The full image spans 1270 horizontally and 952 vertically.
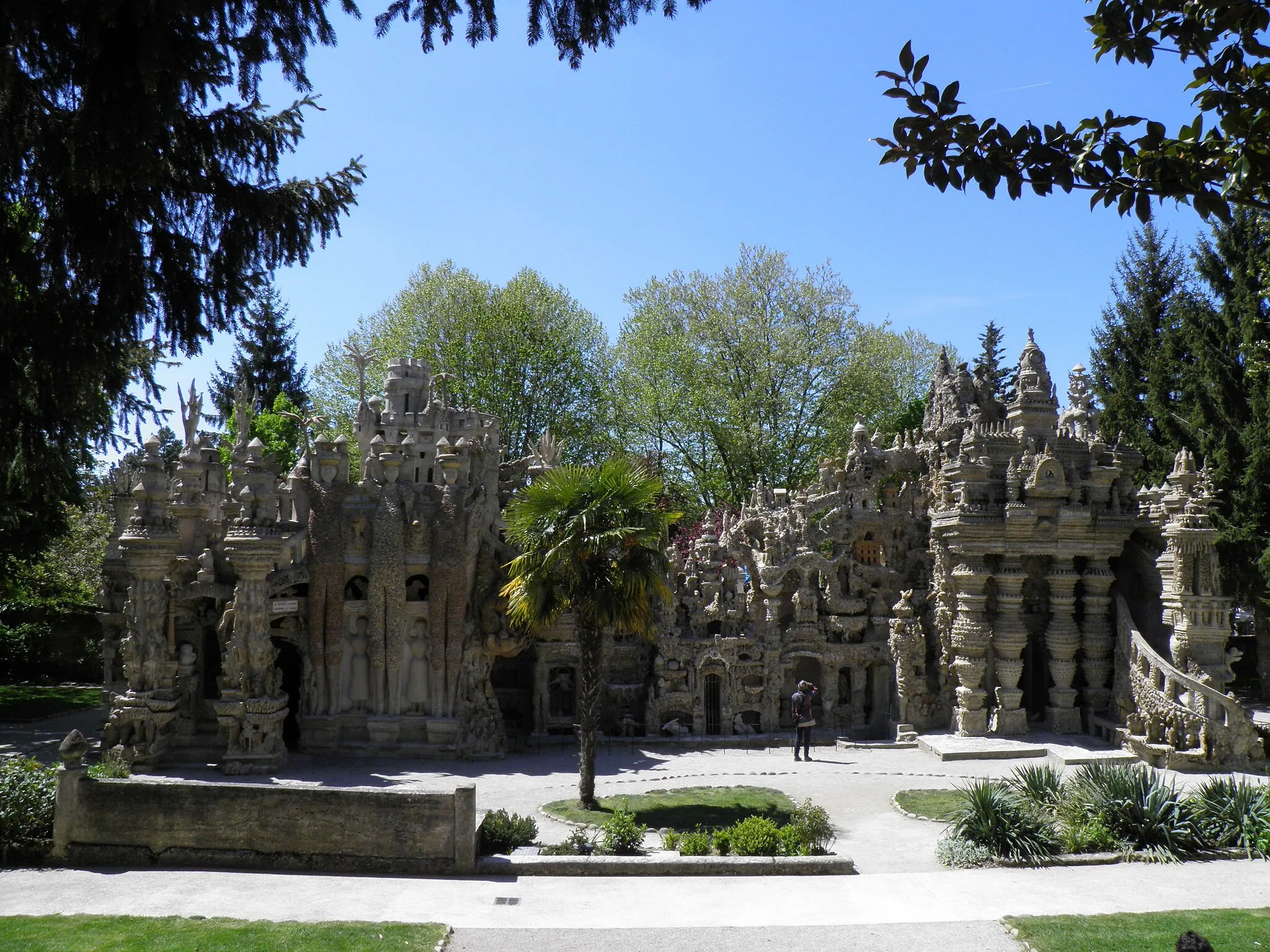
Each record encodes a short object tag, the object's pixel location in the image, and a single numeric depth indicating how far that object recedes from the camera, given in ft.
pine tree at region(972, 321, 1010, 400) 137.39
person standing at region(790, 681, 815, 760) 69.51
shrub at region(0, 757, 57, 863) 43.88
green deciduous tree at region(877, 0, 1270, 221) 19.04
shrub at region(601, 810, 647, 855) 45.68
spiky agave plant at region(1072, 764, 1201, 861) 45.78
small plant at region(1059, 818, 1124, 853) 46.03
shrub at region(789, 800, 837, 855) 45.78
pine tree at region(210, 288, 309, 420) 159.84
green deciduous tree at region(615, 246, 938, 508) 129.70
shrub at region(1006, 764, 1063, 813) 50.24
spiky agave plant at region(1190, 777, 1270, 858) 45.83
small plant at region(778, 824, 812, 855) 45.27
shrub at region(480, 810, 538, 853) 45.68
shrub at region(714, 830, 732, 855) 45.57
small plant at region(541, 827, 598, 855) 45.14
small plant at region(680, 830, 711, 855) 45.32
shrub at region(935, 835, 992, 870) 45.21
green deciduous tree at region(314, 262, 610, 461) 134.41
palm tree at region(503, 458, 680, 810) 55.16
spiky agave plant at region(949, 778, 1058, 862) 45.39
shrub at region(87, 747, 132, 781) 52.70
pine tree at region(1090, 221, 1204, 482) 106.42
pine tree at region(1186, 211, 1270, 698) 93.76
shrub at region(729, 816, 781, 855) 45.24
